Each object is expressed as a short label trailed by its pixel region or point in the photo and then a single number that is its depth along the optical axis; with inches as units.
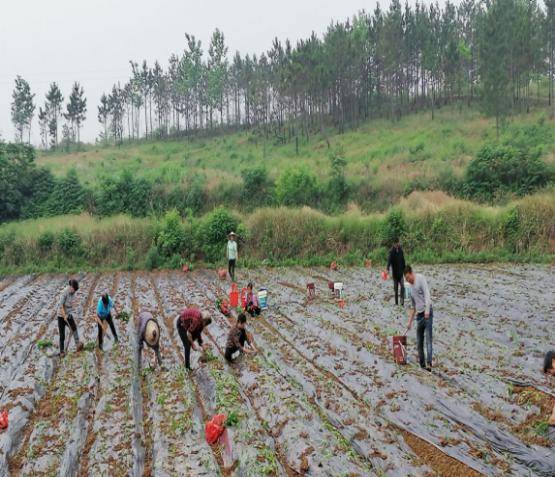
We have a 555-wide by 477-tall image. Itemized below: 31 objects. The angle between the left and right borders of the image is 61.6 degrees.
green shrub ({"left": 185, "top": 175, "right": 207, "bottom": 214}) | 1267.2
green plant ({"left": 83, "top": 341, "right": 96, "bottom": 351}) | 412.2
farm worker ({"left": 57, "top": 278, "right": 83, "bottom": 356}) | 388.2
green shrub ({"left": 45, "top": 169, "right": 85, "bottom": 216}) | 1305.4
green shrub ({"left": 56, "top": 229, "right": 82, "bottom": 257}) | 951.0
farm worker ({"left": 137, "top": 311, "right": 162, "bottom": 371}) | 355.3
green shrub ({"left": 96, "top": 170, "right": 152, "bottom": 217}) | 1263.5
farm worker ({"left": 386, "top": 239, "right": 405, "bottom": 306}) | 517.0
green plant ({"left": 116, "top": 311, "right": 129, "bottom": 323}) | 445.1
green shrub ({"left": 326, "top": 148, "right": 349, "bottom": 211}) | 1213.7
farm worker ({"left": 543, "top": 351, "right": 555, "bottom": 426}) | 258.5
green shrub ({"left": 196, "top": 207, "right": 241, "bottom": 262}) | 926.4
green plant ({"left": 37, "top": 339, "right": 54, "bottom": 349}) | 424.2
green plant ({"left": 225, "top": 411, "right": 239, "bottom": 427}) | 261.6
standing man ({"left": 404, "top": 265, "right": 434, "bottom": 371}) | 320.2
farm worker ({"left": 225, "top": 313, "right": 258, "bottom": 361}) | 363.9
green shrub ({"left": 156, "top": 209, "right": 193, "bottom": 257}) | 922.1
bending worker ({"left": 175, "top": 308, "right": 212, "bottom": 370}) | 352.8
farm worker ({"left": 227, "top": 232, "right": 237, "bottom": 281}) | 662.3
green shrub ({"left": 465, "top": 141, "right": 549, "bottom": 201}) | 1096.8
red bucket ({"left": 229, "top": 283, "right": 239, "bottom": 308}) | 558.6
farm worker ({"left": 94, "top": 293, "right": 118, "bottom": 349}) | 402.3
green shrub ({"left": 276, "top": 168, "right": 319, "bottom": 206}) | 1192.2
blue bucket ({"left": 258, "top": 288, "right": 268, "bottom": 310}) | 527.8
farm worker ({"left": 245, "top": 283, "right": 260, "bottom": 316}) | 507.2
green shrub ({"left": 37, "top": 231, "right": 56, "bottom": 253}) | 957.8
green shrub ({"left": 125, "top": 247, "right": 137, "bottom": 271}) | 912.9
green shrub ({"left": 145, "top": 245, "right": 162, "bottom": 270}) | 904.9
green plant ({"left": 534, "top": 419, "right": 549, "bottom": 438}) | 234.8
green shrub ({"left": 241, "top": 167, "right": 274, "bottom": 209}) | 1244.7
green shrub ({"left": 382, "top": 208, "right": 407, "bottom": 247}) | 889.5
